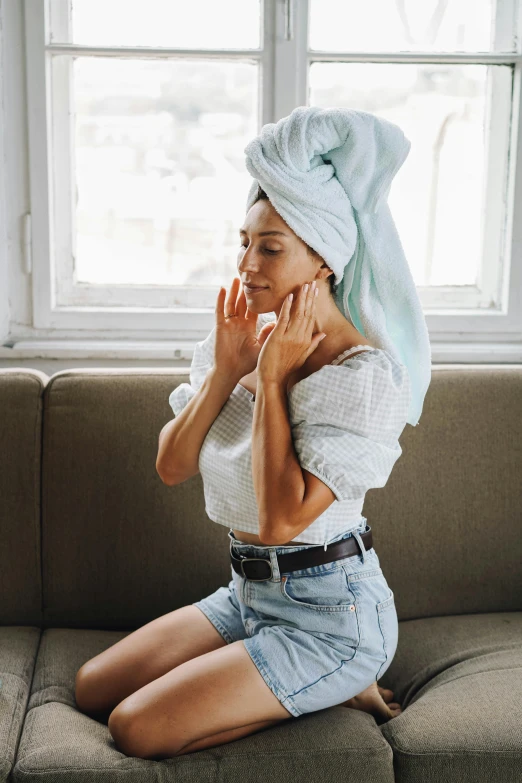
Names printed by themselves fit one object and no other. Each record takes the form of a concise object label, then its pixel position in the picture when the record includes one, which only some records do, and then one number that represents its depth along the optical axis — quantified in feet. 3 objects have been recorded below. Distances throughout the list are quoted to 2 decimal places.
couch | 6.14
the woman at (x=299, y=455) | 4.60
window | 7.53
